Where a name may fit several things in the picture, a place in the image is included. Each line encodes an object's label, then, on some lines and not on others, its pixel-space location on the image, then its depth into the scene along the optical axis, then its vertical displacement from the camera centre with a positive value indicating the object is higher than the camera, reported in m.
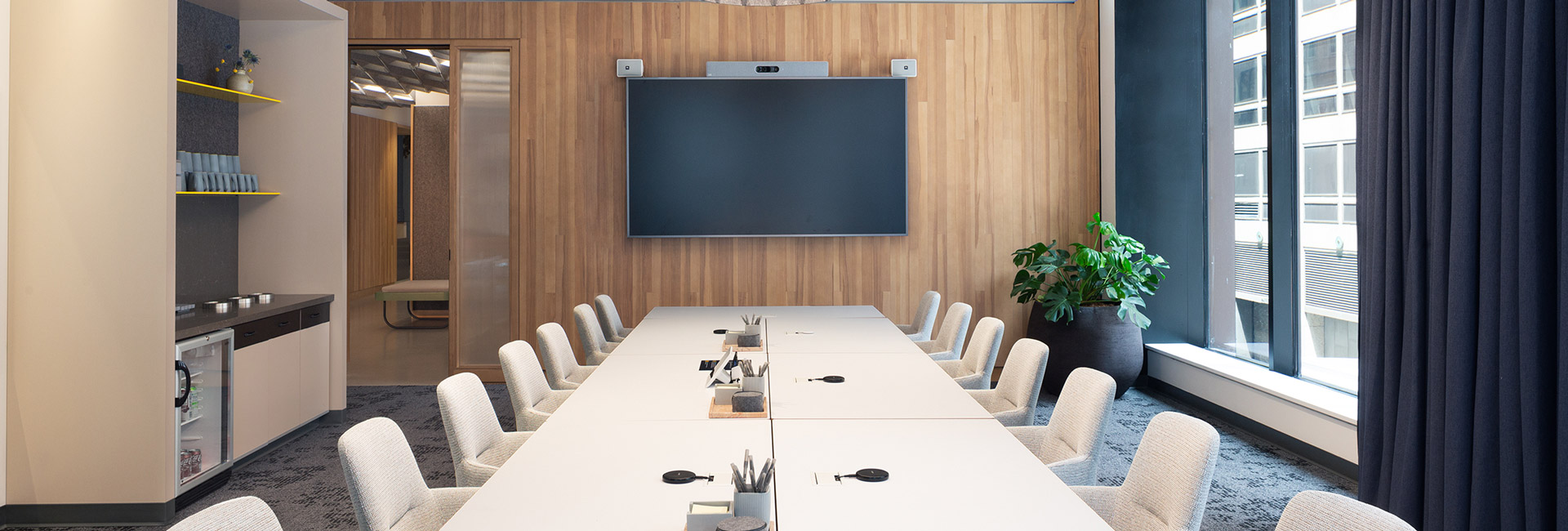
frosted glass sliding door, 6.85 +0.42
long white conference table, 1.83 -0.48
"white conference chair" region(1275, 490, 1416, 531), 1.61 -0.47
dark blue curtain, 2.86 -0.01
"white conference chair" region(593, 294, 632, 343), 5.46 -0.35
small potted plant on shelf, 4.89 +1.03
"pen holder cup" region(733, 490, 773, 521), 1.71 -0.46
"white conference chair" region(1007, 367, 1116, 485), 2.69 -0.54
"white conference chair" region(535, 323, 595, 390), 3.92 -0.44
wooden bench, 9.47 -0.34
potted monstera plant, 5.98 -0.33
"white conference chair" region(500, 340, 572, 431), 3.33 -0.48
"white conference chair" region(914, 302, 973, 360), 4.82 -0.41
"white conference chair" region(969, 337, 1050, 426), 3.41 -0.49
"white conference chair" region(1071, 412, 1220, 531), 2.15 -0.55
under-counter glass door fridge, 3.96 -0.69
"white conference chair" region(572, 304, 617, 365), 4.71 -0.38
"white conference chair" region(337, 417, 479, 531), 2.10 -0.54
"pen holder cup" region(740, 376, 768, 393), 2.87 -0.39
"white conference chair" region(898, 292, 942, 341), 5.53 -0.36
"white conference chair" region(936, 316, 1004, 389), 4.05 -0.45
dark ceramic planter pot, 5.97 -0.56
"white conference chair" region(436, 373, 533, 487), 2.70 -0.54
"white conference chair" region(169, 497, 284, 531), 1.62 -0.47
